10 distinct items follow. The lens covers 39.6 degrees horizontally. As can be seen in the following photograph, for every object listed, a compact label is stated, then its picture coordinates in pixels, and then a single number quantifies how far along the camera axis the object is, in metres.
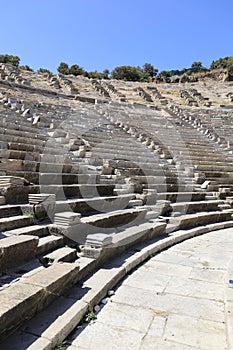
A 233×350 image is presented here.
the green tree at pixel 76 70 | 49.91
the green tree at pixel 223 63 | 50.72
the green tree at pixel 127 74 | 51.16
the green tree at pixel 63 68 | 50.53
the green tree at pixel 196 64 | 61.94
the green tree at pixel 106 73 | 52.01
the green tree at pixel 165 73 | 54.61
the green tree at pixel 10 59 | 46.15
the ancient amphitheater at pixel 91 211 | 2.99
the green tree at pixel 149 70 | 59.35
